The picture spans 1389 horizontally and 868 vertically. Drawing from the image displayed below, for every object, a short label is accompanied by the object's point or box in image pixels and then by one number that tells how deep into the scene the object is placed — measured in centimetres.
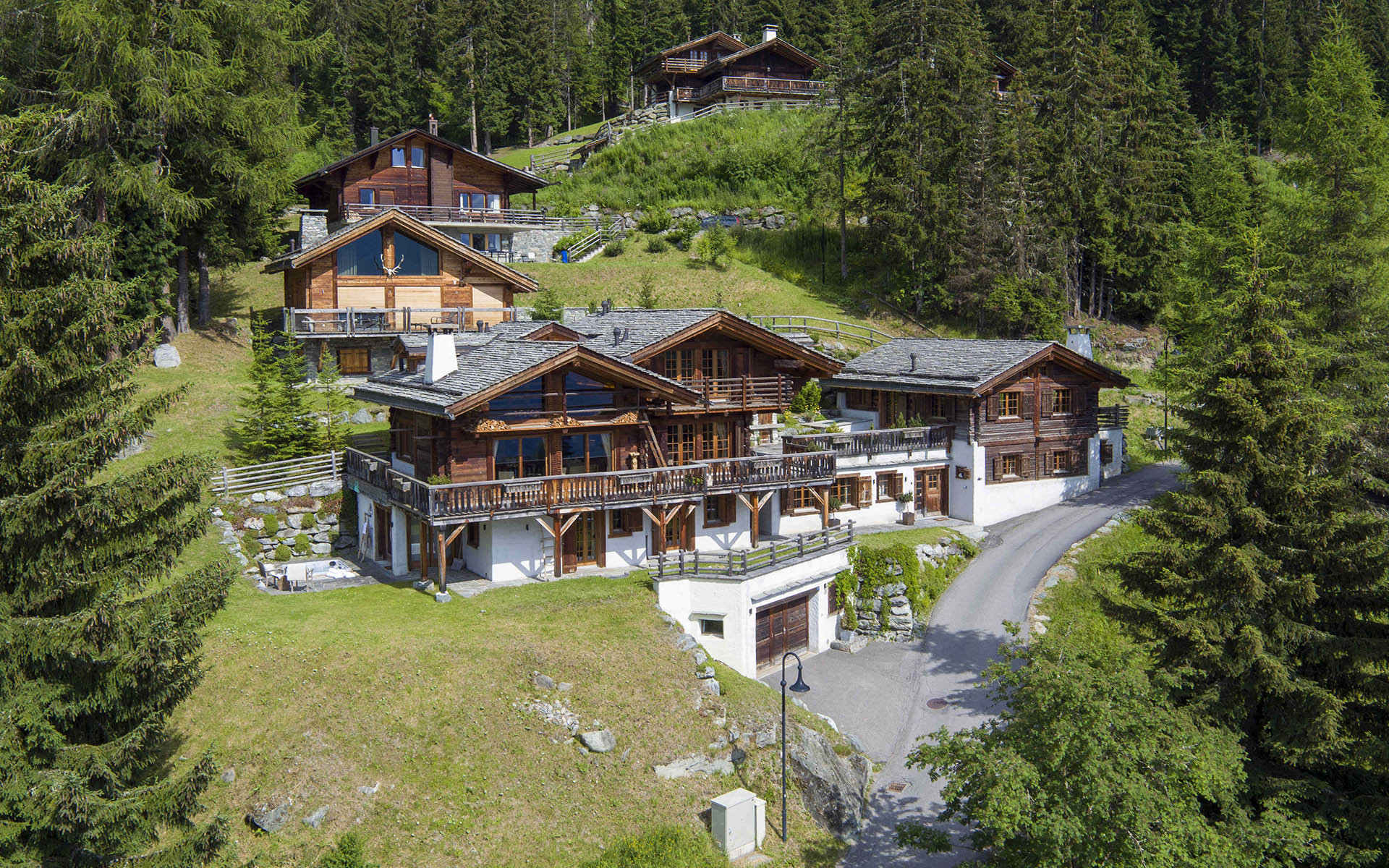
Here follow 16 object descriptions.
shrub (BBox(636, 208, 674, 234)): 6397
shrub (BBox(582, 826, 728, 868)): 1948
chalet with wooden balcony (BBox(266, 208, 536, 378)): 4184
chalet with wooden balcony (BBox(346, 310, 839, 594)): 2816
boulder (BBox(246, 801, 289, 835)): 1872
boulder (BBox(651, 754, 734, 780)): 2197
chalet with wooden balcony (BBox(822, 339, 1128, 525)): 3791
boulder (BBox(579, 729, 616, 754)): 2183
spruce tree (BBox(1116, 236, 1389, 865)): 1983
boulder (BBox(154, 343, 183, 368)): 4088
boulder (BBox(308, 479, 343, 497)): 3316
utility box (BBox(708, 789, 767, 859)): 2066
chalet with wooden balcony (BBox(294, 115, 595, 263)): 5153
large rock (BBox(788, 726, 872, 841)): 2278
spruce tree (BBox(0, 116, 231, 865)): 1409
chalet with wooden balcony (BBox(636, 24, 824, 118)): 7844
